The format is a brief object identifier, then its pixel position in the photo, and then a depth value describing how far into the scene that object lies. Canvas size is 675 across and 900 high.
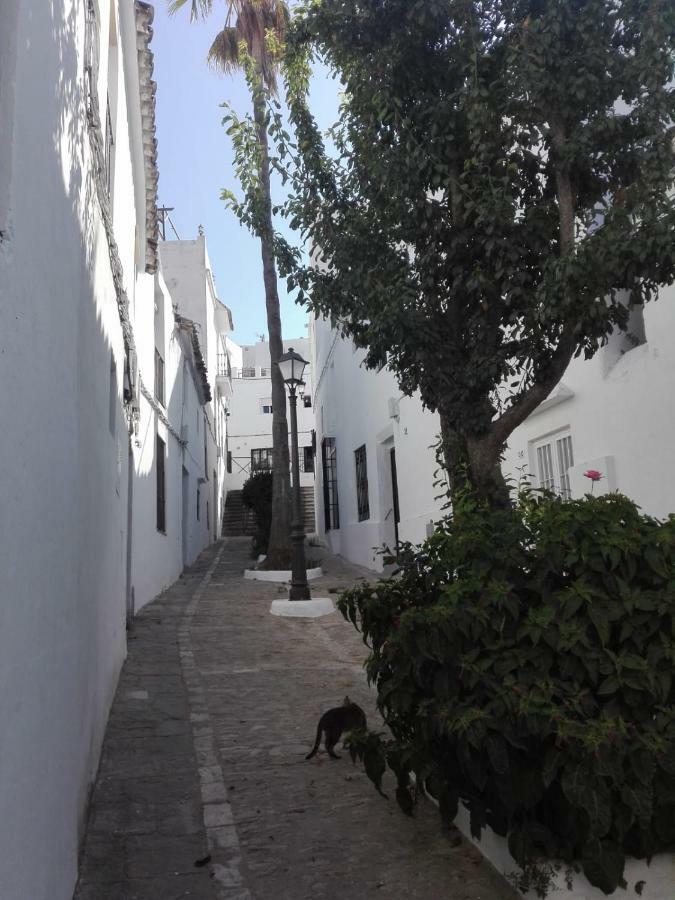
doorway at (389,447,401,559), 14.77
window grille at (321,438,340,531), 20.75
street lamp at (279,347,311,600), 11.45
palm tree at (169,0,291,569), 15.59
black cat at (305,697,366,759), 5.11
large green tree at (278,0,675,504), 4.33
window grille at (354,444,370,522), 16.33
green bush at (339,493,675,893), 2.96
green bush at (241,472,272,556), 19.80
